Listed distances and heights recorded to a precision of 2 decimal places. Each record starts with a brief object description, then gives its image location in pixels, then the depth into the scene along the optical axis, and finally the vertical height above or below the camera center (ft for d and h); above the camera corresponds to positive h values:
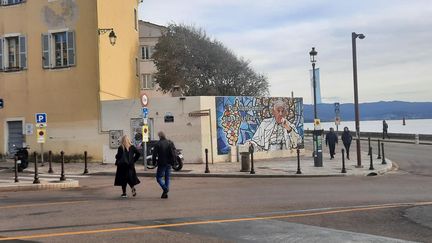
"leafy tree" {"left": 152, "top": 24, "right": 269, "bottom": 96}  161.07 +20.57
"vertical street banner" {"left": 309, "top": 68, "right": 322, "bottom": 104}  87.94 +7.73
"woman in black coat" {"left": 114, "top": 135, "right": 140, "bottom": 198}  45.37 -2.64
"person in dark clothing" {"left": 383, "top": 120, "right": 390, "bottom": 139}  161.53 -0.02
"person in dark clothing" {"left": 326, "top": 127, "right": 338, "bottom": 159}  93.09 -1.63
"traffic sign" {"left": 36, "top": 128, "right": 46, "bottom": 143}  65.41 +0.48
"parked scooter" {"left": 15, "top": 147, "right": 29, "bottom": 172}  77.56 -2.68
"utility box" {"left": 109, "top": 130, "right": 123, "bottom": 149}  88.69 -0.05
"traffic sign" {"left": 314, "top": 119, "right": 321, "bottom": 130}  80.43 +1.03
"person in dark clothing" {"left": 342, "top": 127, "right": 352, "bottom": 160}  94.07 -1.23
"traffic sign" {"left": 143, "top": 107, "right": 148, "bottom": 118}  72.70 +3.19
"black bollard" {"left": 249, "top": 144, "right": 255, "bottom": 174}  68.48 -4.25
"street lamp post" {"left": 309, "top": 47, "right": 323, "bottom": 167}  77.36 -2.30
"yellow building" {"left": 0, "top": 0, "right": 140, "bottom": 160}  91.08 +11.57
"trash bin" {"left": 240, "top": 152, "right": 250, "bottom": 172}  71.10 -3.79
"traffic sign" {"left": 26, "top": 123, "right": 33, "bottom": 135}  84.99 +1.77
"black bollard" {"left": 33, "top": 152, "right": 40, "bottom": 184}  56.73 -4.27
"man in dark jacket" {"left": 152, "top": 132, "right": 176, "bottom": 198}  44.70 -1.85
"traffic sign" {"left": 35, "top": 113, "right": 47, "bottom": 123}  66.80 +2.58
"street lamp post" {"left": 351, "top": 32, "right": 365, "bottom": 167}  79.52 +8.13
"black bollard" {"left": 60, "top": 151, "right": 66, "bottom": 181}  58.95 -4.10
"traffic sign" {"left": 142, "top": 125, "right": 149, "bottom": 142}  70.85 +0.39
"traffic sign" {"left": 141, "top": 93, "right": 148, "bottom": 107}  72.64 +4.82
